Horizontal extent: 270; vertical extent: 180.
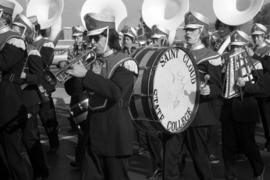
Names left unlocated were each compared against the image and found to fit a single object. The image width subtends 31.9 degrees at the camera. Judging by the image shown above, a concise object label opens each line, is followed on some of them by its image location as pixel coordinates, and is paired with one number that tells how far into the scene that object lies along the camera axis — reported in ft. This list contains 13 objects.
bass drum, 12.83
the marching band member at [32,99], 16.99
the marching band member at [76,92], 16.29
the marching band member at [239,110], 15.69
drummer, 14.88
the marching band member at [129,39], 25.44
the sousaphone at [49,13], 22.06
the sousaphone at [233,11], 19.45
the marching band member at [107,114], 11.46
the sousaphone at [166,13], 21.98
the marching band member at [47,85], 20.04
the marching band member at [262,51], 22.91
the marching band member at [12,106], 14.07
